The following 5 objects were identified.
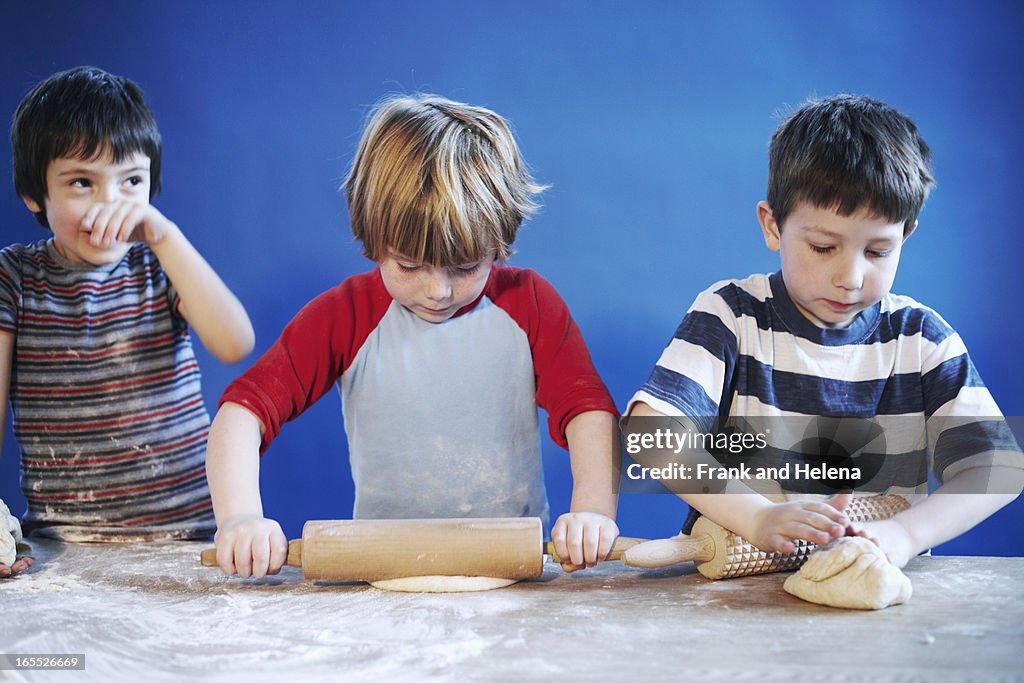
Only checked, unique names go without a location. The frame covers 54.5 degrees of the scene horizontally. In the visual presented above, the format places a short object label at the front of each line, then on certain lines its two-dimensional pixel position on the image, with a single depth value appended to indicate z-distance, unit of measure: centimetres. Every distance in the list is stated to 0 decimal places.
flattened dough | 103
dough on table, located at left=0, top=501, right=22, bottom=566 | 112
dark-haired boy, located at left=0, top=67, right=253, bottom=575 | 135
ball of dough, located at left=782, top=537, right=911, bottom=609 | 93
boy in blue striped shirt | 110
